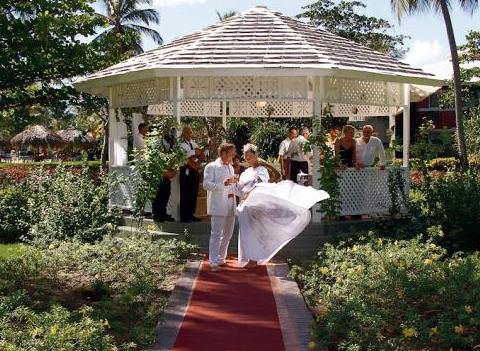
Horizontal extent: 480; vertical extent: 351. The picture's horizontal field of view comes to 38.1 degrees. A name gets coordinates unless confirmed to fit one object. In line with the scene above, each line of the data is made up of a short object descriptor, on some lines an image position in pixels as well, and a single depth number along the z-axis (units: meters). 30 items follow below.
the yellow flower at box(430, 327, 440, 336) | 5.99
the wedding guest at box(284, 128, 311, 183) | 15.77
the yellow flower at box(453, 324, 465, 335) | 5.92
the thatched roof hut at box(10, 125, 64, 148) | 55.39
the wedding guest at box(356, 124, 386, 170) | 13.55
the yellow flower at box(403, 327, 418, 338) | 5.98
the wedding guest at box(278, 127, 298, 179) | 15.91
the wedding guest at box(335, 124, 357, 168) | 13.30
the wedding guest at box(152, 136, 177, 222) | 12.42
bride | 10.45
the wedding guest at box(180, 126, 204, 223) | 12.43
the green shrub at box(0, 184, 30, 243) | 14.63
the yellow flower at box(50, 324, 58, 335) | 6.04
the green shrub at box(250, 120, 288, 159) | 32.50
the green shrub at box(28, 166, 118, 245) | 12.42
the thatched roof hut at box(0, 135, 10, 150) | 63.12
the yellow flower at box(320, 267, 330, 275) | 8.97
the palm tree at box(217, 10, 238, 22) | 49.06
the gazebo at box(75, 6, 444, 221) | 12.10
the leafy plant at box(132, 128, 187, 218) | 11.59
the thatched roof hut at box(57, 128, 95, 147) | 51.88
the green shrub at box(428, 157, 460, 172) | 30.47
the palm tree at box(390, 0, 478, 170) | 26.17
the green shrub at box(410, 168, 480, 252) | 11.46
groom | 10.19
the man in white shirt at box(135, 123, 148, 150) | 13.33
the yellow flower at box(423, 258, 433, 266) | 8.35
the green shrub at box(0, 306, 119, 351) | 5.93
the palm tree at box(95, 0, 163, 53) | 43.84
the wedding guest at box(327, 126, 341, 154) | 14.15
